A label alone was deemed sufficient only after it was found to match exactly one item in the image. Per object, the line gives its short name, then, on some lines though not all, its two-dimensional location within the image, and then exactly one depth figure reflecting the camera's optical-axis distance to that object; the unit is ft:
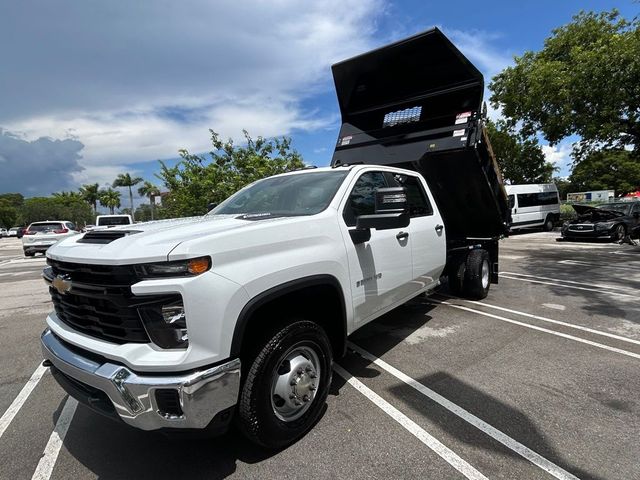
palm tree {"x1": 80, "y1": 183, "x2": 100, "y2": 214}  288.71
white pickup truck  6.82
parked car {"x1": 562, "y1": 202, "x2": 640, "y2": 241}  49.32
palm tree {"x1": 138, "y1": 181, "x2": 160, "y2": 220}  237.66
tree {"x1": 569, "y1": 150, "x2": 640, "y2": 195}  146.27
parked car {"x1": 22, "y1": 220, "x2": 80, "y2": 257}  59.77
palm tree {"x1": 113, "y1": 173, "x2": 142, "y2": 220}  220.64
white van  67.87
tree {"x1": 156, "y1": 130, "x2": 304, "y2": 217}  56.49
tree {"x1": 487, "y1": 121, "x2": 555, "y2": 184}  92.27
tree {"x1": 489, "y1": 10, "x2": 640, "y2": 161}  51.78
